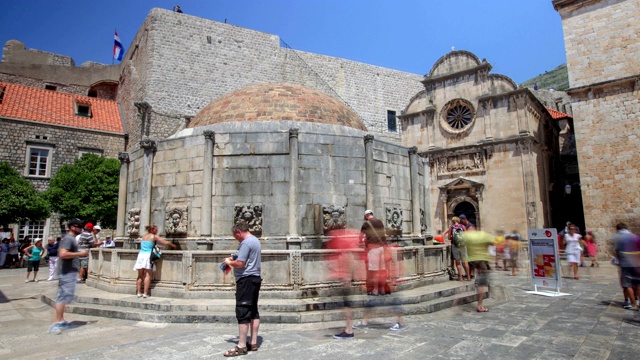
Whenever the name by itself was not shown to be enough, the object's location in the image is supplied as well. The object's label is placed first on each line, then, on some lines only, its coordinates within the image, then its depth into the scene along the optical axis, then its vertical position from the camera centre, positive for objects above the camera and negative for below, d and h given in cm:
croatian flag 4053 +1944
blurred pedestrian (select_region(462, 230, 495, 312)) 738 -56
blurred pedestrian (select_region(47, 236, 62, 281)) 858 -32
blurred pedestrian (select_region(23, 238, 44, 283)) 1299 -77
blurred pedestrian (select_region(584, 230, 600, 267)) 1673 -85
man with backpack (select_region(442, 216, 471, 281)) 986 -48
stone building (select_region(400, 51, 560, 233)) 2344 +555
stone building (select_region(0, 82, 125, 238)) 2517 +695
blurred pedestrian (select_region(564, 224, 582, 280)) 1301 -66
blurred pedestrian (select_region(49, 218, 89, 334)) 617 -68
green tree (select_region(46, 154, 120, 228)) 2241 +245
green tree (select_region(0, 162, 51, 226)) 1986 +175
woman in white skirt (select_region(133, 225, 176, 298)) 783 -60
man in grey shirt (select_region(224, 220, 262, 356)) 488 -69
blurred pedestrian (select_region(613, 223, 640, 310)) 725 -61
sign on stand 945 -79
